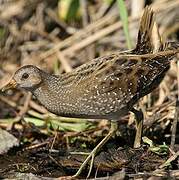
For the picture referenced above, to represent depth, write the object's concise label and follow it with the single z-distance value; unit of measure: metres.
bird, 8.93
